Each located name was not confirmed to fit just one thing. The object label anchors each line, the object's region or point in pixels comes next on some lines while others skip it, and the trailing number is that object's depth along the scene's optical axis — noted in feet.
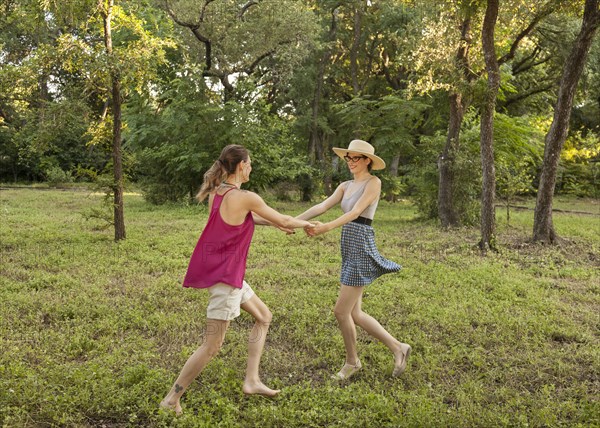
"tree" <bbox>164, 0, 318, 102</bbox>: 69.06
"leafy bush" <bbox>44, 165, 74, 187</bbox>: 97.04
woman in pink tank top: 14.15
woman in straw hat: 16.43
